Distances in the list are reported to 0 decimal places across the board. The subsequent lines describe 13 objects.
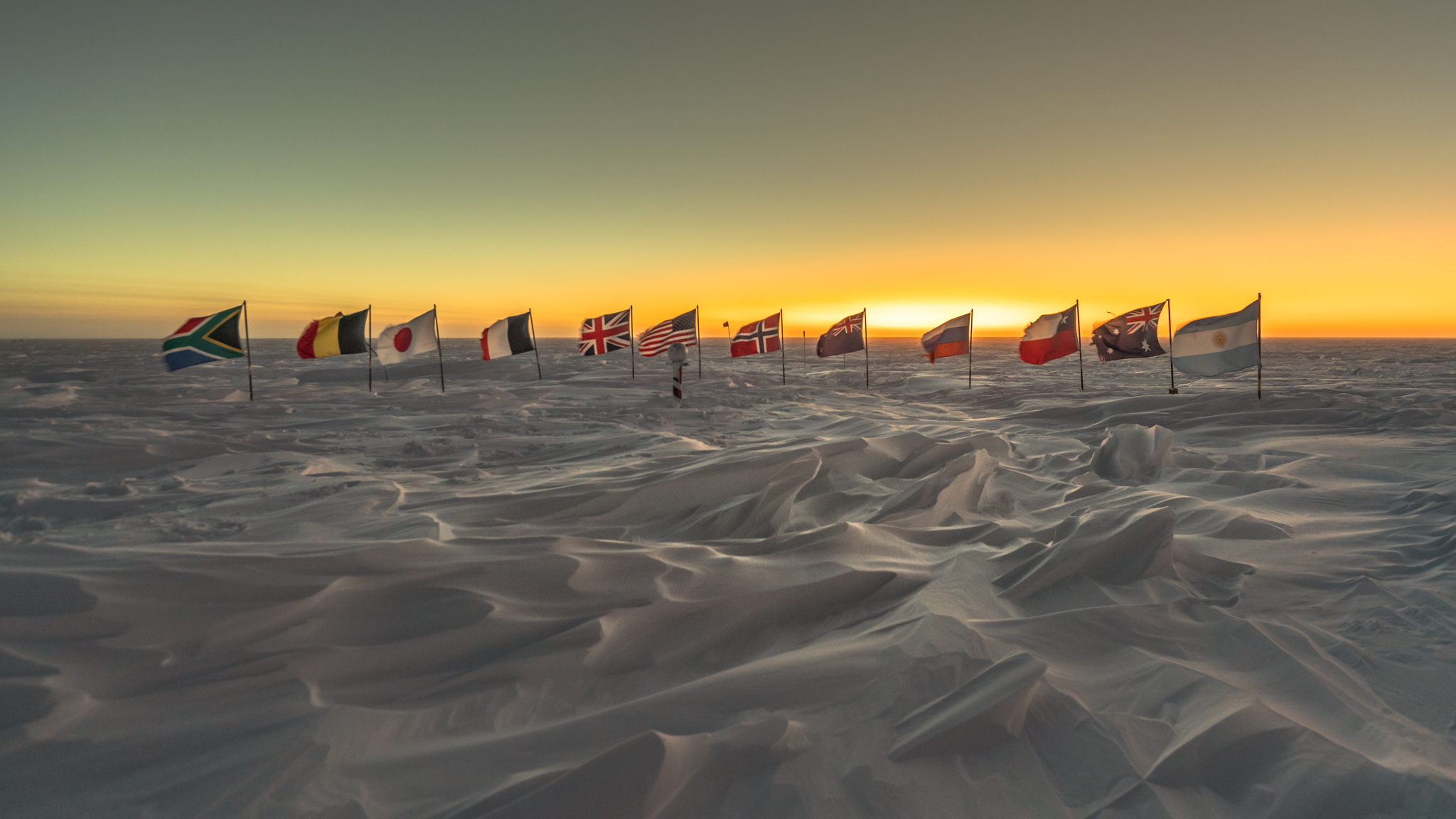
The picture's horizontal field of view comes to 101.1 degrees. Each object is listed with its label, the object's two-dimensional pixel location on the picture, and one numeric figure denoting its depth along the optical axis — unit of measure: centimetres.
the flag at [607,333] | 2347
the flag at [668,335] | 2188
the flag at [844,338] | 2450
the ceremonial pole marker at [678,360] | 1708
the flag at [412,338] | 2061
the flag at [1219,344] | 1514
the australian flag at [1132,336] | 1845
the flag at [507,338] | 2316
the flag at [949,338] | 2291
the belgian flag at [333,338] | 1941
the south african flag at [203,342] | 1595
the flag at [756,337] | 2506
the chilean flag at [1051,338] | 2064
